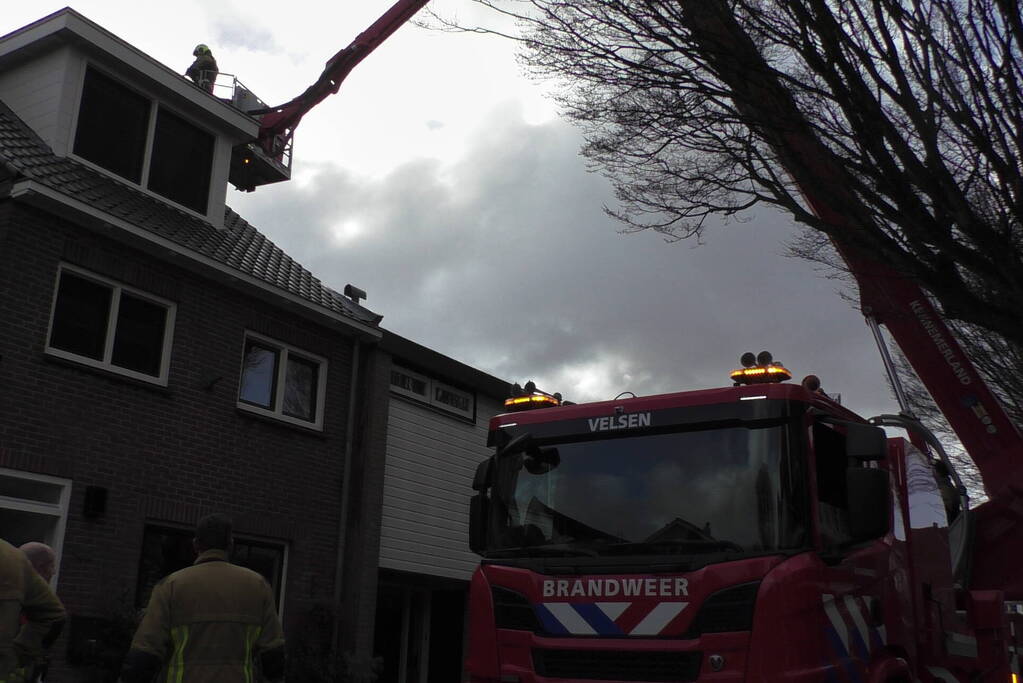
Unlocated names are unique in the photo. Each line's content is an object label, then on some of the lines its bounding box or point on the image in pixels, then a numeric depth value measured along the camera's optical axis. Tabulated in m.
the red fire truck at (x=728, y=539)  5.57
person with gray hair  6.38
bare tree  7.11
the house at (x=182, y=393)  10.38
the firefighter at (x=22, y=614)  5.30
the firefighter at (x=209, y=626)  5.05
